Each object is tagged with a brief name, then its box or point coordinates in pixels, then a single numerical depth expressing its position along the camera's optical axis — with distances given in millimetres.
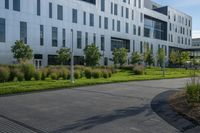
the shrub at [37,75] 23641
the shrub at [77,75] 25922
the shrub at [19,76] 22575
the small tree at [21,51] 40312
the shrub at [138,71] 37469
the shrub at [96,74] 27359
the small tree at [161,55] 52662
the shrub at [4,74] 21328
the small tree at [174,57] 63031
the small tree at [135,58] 62188
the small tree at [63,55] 47000
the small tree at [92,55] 49812
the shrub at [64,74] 25281
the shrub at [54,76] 24594
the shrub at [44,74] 24361
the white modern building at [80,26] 44425
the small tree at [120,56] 55538
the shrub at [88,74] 27031
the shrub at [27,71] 23406
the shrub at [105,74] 28109
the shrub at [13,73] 22570
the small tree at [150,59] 63159
